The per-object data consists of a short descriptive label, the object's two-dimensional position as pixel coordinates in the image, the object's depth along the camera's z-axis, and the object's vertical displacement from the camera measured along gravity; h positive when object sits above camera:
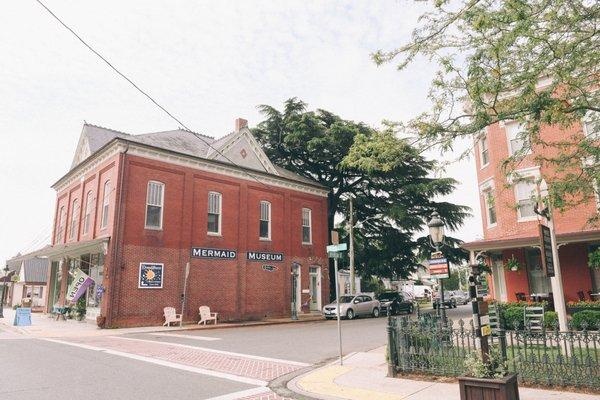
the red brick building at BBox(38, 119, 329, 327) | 21.22 +3.65
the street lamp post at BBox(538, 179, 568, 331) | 9.51 +0.25
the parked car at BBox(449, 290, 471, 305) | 48.78 -0.70
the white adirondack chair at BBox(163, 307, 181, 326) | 21.11 -0.98
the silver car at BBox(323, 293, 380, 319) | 26.34 -0.90
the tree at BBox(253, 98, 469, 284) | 30.77 +7.61
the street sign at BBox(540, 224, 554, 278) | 8.95 +0.79
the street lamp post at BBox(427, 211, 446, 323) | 11.09 +1.47
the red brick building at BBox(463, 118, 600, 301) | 18.73 +2.15
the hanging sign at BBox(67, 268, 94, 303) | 21.94 +0.53
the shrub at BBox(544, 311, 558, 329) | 14.75 -0.92
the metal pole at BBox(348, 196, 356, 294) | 28.36 +1.56
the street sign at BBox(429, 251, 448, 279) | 10.12 +0.54
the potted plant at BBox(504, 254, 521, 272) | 19.74 +1.14
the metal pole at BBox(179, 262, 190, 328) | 21.55 +0.32
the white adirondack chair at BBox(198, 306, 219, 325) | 22.36 -1.05
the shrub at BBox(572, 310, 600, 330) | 14.66 -0.92
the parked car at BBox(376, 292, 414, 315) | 30.00 -0.82
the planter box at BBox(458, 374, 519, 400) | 5.75 -1.28
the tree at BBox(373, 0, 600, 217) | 7.09 +3.93
